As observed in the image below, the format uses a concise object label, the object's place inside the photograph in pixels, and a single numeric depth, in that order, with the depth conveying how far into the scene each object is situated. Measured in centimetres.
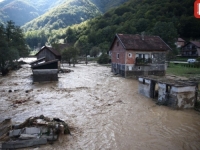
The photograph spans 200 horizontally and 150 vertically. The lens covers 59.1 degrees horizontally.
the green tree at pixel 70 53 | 4923
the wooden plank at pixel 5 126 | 954
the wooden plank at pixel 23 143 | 789
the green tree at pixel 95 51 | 7411
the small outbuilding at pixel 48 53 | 3862
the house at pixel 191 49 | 5994
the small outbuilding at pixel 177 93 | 1323
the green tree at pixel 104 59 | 5614
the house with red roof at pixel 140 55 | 2942
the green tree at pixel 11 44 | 3228
